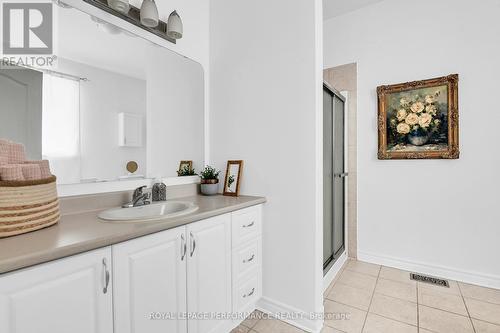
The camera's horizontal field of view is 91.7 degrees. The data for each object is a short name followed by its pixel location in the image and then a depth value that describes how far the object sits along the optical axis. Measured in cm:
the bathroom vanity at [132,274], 75
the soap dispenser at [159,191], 167
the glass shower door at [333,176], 222
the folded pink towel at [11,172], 89
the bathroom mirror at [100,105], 120
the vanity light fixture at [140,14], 142
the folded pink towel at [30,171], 96
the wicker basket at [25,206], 87
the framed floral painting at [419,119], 229
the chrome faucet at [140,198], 148
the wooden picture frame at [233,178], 192
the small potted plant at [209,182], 197
